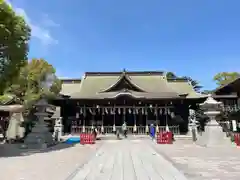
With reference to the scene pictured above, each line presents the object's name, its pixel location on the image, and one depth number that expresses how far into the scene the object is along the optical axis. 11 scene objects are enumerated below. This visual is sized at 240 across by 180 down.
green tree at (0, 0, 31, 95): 8.60
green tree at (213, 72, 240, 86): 35.72
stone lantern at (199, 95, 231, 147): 11.08
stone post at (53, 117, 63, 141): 16.50
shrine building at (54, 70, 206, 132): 17.82
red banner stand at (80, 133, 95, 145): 12.66
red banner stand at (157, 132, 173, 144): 12.84
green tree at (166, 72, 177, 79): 42.34
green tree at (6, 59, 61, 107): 15.64
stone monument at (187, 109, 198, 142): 14.68
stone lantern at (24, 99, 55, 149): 10.60
